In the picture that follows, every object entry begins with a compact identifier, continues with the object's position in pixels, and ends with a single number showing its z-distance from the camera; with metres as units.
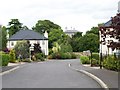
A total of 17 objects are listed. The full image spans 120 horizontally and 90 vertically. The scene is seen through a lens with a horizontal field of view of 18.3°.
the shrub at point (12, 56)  56.75
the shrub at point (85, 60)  51.01
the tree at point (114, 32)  21.98
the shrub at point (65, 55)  90.08
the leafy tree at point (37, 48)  82.79
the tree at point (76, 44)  107.85
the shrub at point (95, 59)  43.25
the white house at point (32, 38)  102.62
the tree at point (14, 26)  126.88
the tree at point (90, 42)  100.44
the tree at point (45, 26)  127.25
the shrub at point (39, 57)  75.50
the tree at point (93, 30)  113.72
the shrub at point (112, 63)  26.73
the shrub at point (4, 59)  37.56
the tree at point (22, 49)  69.38
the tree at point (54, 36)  113.68
